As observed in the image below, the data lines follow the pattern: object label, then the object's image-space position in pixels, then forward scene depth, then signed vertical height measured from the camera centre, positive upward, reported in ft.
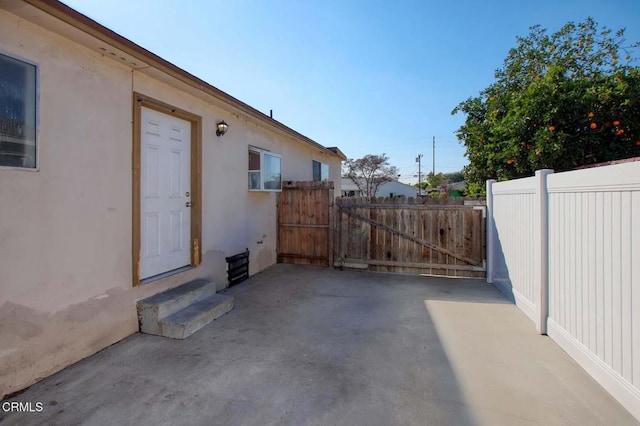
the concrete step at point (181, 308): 11.18 -3.88
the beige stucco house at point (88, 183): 7.82 +0.92
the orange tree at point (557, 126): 20.77 +6.17
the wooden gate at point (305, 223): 22.68 -0.89
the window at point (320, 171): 33.37 +4.69
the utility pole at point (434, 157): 141.91 +25.15
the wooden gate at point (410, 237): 19.98 -1.73
